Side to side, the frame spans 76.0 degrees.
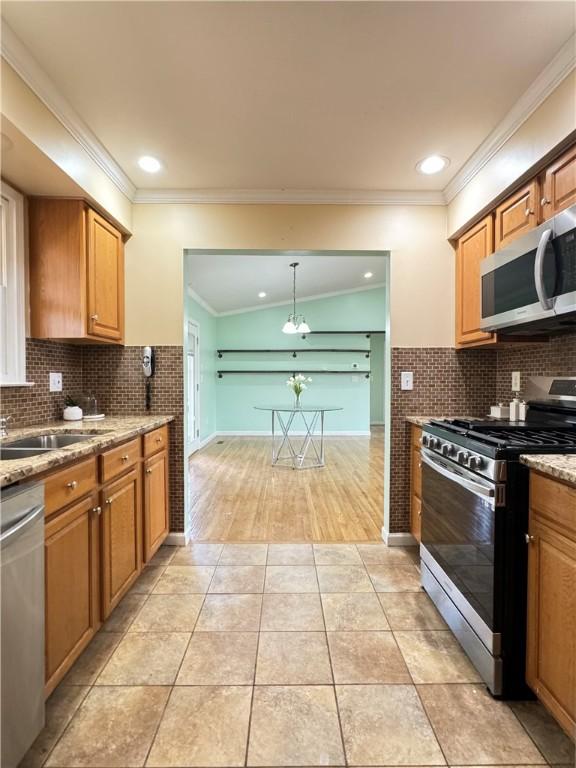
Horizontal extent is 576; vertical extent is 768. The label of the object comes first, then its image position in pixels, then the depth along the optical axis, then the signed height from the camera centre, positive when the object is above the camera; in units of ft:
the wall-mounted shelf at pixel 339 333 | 25.03 +3.20
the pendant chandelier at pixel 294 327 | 19.61 +2.83
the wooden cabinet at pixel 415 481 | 7.82 -2.21
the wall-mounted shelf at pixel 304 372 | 24.80 +0.53
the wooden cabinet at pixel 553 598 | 3.63 -2.31
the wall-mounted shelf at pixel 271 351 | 24.79 +1.95
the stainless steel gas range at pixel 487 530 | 4.38 -2.01
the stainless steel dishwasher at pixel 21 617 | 3.26 -2.24
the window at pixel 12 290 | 6.29 +1.58
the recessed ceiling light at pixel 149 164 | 7.04 +4.24
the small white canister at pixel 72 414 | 7.38 -0.69
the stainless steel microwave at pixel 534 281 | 4.80 +1.49
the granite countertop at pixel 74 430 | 3.64 -0.87
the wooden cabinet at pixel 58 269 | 6.81 +2.06
